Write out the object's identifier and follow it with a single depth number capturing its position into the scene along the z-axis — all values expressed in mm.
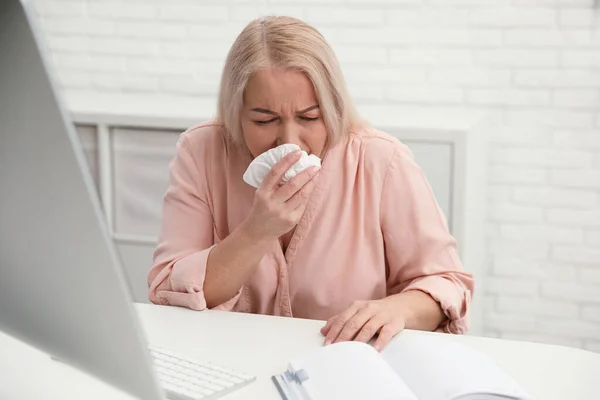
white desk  963
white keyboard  1060
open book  1010
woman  1470
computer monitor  616
